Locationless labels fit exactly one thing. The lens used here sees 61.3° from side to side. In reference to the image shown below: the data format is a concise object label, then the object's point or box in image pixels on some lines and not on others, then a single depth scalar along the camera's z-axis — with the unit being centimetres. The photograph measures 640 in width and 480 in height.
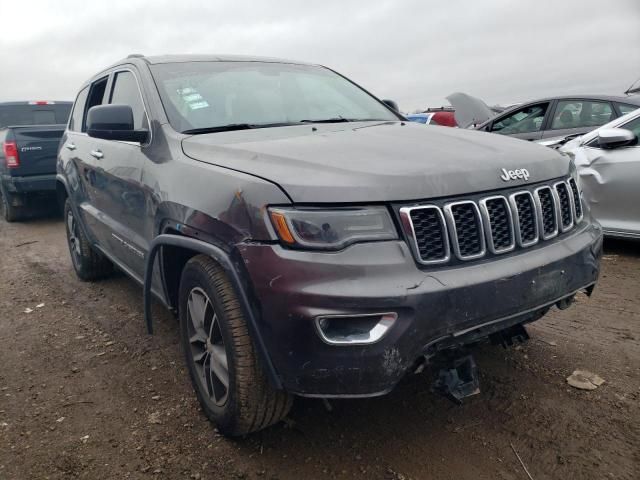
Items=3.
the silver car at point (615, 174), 466
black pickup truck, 789
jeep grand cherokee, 183
